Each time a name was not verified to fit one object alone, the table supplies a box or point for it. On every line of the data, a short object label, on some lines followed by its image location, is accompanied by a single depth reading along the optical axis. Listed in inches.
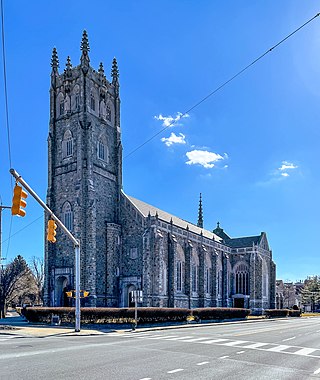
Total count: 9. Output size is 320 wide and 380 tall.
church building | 1776.6
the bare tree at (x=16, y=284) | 1724.9
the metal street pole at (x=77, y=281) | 940.1
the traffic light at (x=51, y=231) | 713.0
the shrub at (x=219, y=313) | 1574.8
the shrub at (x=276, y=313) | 2361.7
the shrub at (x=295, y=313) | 2683.6
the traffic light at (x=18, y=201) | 559.2
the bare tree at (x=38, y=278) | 3078.2
